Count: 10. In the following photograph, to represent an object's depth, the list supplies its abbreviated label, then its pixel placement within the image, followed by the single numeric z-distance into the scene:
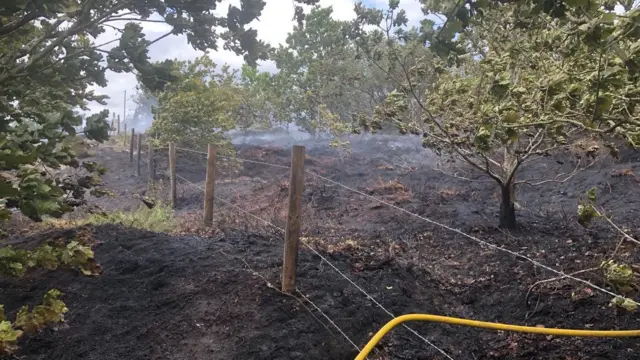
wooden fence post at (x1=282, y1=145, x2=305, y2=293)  4.17
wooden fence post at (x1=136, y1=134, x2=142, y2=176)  16.05
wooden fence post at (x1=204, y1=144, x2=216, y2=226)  7.22
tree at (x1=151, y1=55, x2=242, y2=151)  14.08
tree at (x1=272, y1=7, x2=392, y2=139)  23.48
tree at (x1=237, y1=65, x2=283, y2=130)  25.39
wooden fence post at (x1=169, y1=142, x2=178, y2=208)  9.59
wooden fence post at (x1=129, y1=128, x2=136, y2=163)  17.52
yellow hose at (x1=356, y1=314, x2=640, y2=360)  2.29
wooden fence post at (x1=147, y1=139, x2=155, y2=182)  13.67
